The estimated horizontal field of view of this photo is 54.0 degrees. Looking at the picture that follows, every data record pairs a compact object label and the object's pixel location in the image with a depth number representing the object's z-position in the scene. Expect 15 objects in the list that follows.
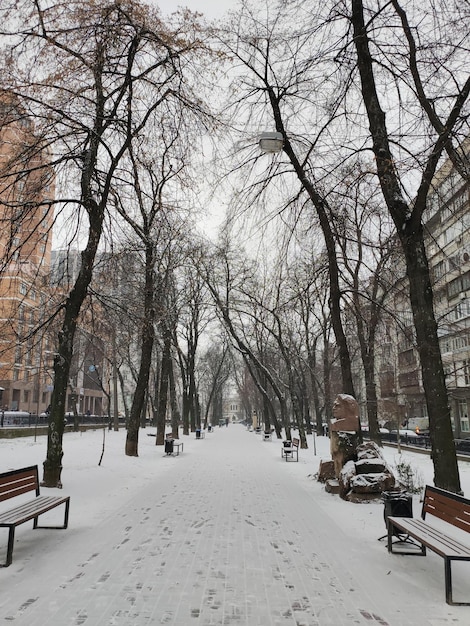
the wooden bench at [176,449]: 19.54
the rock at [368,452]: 9.66
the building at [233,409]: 152.12
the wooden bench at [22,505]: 5.06
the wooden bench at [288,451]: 18.25
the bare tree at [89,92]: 8.20
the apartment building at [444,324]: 8.50
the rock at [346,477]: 9.52
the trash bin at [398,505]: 6.16
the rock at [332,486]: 10.33
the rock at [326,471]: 11.78
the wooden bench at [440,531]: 4.32
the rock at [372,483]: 9.16
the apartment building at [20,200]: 8.62
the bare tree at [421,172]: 7.32
